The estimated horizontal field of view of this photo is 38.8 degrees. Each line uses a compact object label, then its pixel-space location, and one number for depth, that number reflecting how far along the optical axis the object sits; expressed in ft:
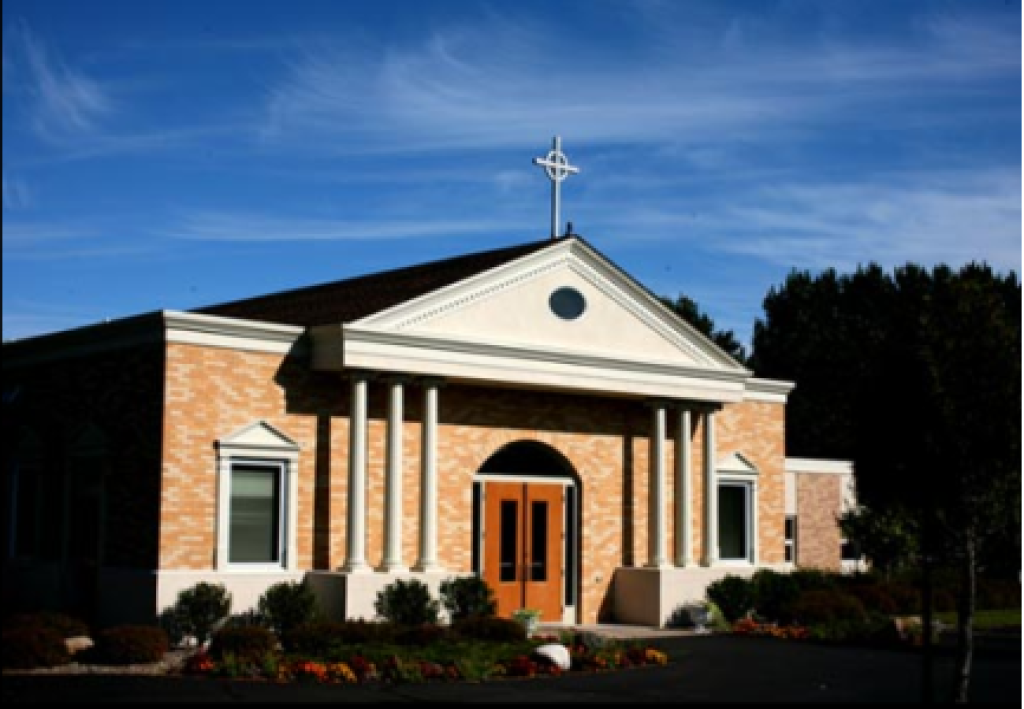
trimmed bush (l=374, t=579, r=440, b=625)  75.41
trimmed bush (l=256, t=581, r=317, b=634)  73.20
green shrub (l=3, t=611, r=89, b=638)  66.18
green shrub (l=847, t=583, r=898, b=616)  98.48
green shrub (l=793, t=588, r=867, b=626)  89.20
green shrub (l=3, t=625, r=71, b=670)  60.39
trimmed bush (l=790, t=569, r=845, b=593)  96.32
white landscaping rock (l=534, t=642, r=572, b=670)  64.28
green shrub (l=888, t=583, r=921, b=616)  102.17
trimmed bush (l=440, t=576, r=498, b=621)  78.12
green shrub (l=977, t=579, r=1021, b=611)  116.57
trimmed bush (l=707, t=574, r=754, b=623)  91.50
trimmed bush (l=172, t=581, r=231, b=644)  71.00
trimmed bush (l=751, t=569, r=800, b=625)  93.04
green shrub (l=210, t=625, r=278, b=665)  62.44
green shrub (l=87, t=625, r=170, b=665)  62.64
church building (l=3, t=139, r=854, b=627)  74.74
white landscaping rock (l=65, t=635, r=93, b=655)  65.51
